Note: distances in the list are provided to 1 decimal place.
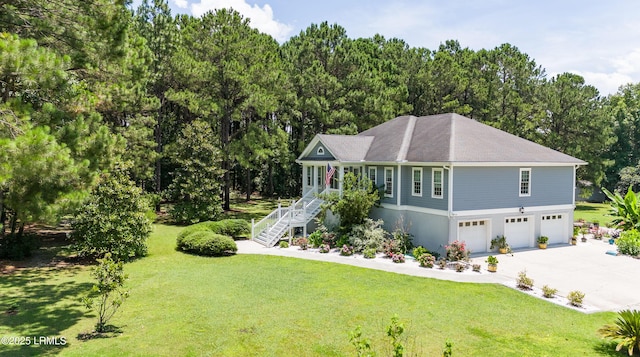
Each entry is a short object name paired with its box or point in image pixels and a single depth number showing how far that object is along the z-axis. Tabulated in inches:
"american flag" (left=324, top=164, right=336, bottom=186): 940.6
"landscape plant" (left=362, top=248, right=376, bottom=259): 744.3
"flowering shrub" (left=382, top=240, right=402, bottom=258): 745.6
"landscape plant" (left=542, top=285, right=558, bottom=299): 523.2
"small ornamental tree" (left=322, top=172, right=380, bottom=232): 820.0
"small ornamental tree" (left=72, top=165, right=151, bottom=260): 674.8
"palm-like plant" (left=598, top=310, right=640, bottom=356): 358.9
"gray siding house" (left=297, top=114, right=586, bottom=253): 766.5
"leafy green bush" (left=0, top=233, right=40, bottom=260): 688.4
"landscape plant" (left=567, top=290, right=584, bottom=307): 489.7
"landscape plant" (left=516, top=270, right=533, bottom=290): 557.6
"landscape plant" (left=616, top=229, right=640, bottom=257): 770.2
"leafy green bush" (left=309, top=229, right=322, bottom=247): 848.9
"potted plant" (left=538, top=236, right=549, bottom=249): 828.6
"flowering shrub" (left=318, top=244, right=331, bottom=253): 796.0
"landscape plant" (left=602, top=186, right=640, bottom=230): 909.8
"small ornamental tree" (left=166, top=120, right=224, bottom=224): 1070.4
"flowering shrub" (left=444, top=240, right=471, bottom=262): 706.8
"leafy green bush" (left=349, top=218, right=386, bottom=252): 784.3
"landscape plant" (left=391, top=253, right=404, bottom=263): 705.6
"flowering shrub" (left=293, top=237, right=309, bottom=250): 826.8
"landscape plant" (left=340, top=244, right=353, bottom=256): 763.4
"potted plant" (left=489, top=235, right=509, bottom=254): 786.0
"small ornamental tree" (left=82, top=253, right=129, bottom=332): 390.6
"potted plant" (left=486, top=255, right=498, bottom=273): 652.7
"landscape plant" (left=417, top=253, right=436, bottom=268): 680.5
